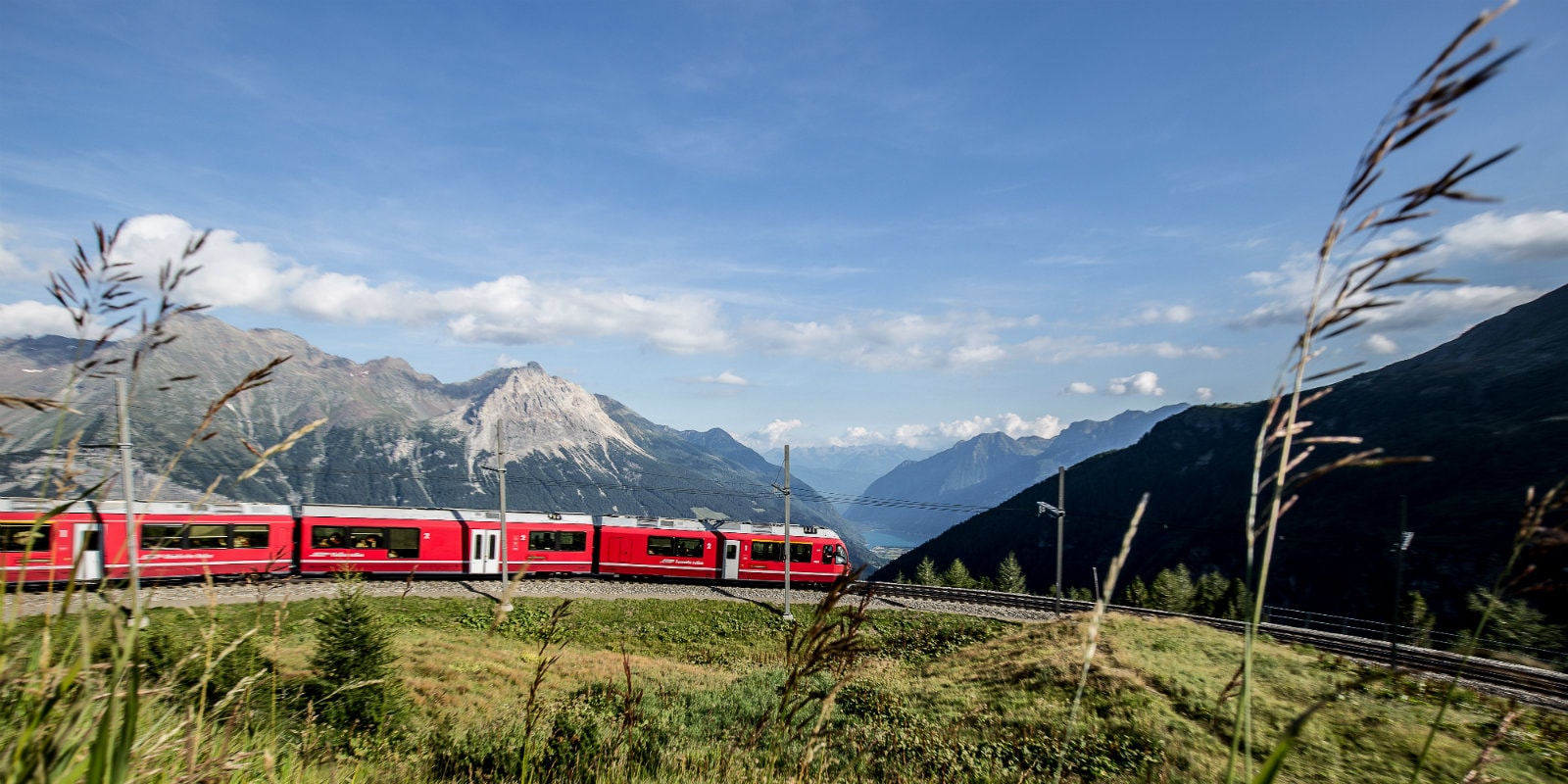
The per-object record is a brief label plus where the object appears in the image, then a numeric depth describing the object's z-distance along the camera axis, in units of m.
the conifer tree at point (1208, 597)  36.50
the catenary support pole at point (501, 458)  28.80
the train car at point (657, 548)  34.81
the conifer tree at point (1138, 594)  39.75
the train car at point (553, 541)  32.97
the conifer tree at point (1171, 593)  37.66
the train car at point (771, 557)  35.97
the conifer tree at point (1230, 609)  34.76
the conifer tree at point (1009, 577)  43.06
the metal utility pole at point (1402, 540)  19.07
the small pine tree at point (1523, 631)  29.50
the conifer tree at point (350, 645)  10.97
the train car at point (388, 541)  29.12
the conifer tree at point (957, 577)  42.78
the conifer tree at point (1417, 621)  28.14
